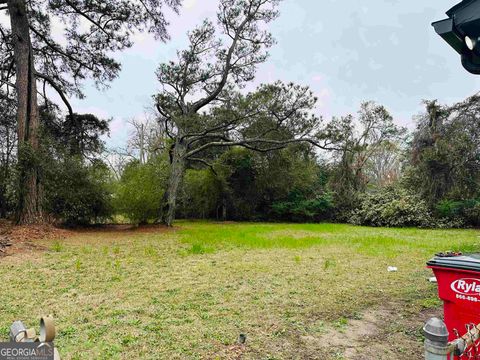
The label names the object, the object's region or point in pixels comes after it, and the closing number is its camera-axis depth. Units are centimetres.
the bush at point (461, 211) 1280
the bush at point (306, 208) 1680
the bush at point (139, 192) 1027
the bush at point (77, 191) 966
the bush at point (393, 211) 1336
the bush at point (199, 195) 1576
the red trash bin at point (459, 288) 173
